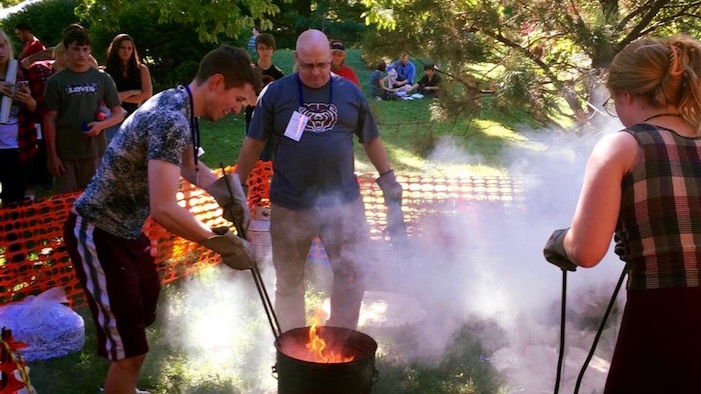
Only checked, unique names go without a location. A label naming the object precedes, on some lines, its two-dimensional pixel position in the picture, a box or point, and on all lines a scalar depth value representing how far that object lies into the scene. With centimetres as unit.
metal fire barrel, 313
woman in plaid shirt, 221
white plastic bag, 450
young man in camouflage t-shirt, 301
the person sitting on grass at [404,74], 1581
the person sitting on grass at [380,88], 1543
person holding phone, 613
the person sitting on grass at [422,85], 1432
